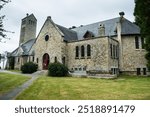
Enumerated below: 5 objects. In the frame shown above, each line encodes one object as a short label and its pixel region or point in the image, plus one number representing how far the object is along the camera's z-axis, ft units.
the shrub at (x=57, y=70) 59.04
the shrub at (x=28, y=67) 71.16
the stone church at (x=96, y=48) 62.13
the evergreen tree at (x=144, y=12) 23.61
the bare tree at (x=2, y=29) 29.83
